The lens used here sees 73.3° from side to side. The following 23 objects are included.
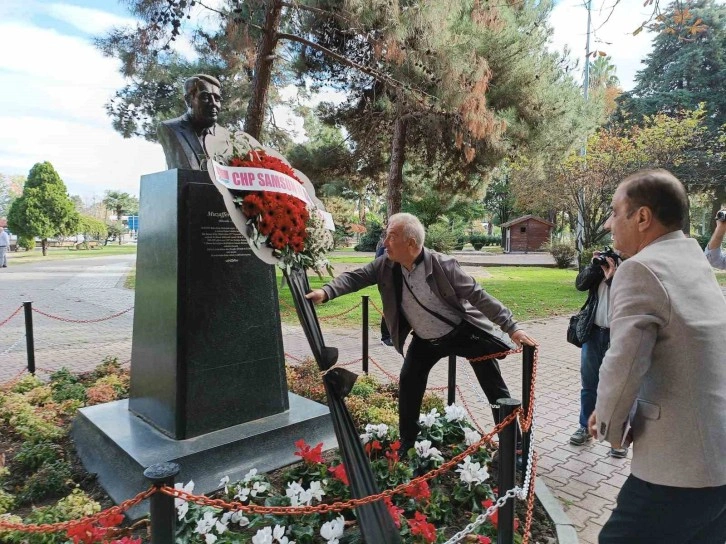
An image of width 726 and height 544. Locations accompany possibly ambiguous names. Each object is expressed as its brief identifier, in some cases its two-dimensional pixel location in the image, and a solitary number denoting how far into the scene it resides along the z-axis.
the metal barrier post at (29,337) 6.20
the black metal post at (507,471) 2.37
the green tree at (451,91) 9.02
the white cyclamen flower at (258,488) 3.19
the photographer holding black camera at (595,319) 4.03
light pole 20.65
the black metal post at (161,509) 1.71
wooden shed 44.62
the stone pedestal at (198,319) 3.57
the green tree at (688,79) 33.09
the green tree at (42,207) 40.81
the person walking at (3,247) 21.92
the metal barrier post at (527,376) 3.24
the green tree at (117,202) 85.88
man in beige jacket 1.58
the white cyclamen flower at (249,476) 3.29
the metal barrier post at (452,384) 4.94
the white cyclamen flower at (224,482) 3.28
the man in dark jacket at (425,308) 3.35
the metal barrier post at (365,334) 6.58
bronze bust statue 4.03
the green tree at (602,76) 48.50
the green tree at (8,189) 96.00
